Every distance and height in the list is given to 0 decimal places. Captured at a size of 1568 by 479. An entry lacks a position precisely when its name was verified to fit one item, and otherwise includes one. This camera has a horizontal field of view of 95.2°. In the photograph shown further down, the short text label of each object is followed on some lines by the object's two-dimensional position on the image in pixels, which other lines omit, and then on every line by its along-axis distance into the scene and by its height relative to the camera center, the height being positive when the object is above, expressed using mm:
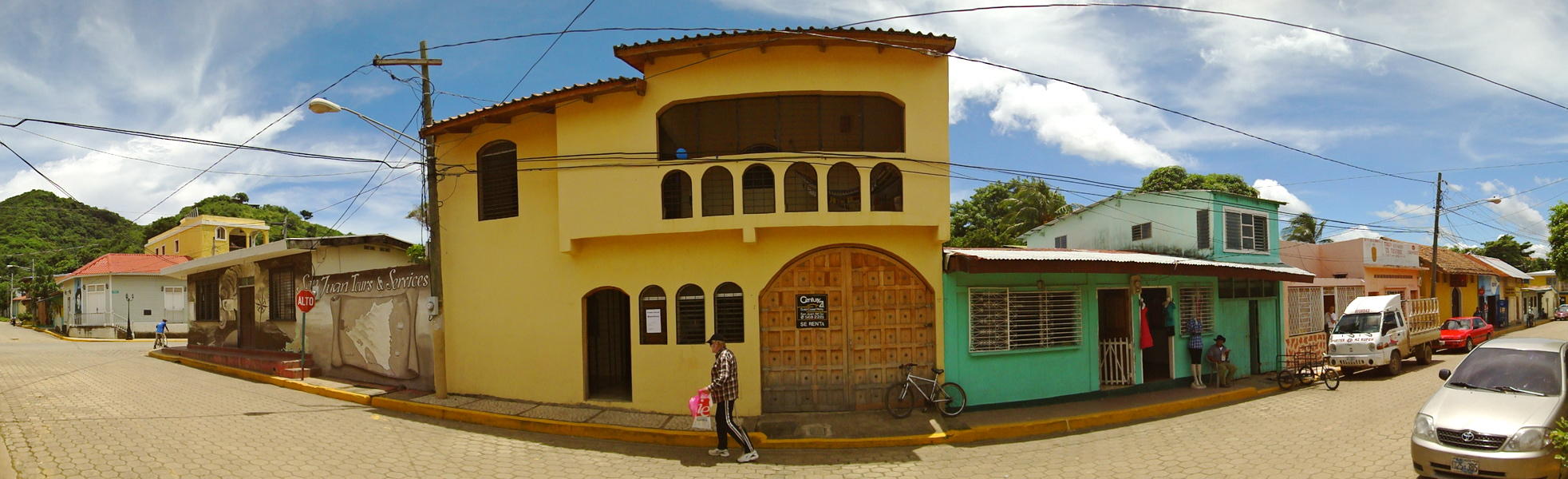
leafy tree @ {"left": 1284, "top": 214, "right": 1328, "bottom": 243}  41938 +451
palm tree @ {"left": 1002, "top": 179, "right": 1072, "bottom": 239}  34812 +1799
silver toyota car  6418 -1751
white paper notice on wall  11203 -1080
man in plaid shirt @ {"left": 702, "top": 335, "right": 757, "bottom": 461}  8609 -1691
